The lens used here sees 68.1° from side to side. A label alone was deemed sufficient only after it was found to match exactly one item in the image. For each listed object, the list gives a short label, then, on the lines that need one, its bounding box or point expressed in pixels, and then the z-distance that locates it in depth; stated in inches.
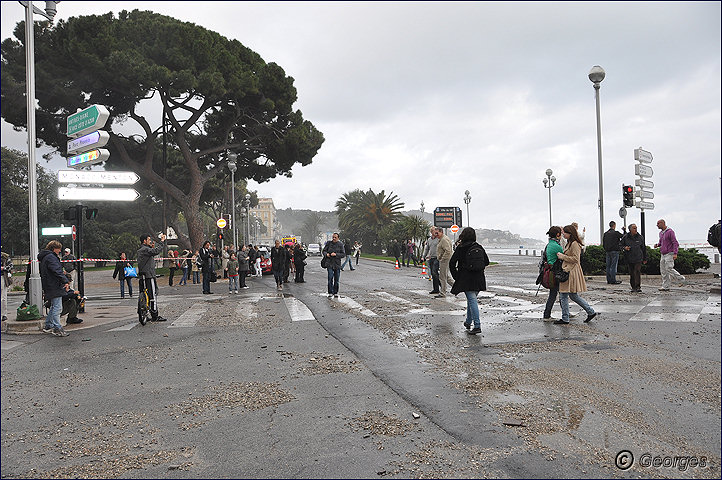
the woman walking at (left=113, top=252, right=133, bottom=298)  724.2
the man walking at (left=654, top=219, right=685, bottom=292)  520.1
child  713.6
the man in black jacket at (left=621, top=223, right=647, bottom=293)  550.0
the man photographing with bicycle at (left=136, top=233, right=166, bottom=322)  438.9
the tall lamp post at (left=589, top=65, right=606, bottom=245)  790.7
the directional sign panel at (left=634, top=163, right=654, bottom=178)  612.1
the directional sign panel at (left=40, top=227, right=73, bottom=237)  559.3
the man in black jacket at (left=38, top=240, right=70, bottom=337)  370.9
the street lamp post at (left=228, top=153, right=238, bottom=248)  1221.2
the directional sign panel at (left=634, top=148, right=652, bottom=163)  595.9
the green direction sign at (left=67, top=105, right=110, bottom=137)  439.8
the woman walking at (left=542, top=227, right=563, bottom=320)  366.3
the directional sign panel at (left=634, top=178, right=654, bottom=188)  689.6
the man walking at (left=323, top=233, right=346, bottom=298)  600.4
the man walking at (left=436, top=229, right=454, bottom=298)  561.6
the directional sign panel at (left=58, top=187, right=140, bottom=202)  506.6
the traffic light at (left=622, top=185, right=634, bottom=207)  765.3
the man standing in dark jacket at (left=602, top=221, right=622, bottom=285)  626.2
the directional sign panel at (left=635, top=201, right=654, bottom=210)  692.7
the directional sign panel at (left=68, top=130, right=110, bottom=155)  453.7
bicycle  425.7
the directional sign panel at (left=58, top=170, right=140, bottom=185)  501.7
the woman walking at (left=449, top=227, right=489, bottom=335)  337.1
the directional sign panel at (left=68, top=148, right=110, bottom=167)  465.8
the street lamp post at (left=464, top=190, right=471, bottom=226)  1977.9
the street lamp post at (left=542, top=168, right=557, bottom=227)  1756.9
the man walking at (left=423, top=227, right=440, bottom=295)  591.2
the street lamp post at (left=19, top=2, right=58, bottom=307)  436.1
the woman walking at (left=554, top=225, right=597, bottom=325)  354.9
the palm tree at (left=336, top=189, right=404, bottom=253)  2615.7
